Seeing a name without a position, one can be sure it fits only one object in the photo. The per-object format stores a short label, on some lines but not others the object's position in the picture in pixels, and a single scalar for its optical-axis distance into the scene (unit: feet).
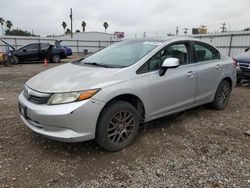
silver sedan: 8.77
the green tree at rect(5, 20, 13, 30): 234.58
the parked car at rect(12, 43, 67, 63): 49.32
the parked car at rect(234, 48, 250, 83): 23.17
